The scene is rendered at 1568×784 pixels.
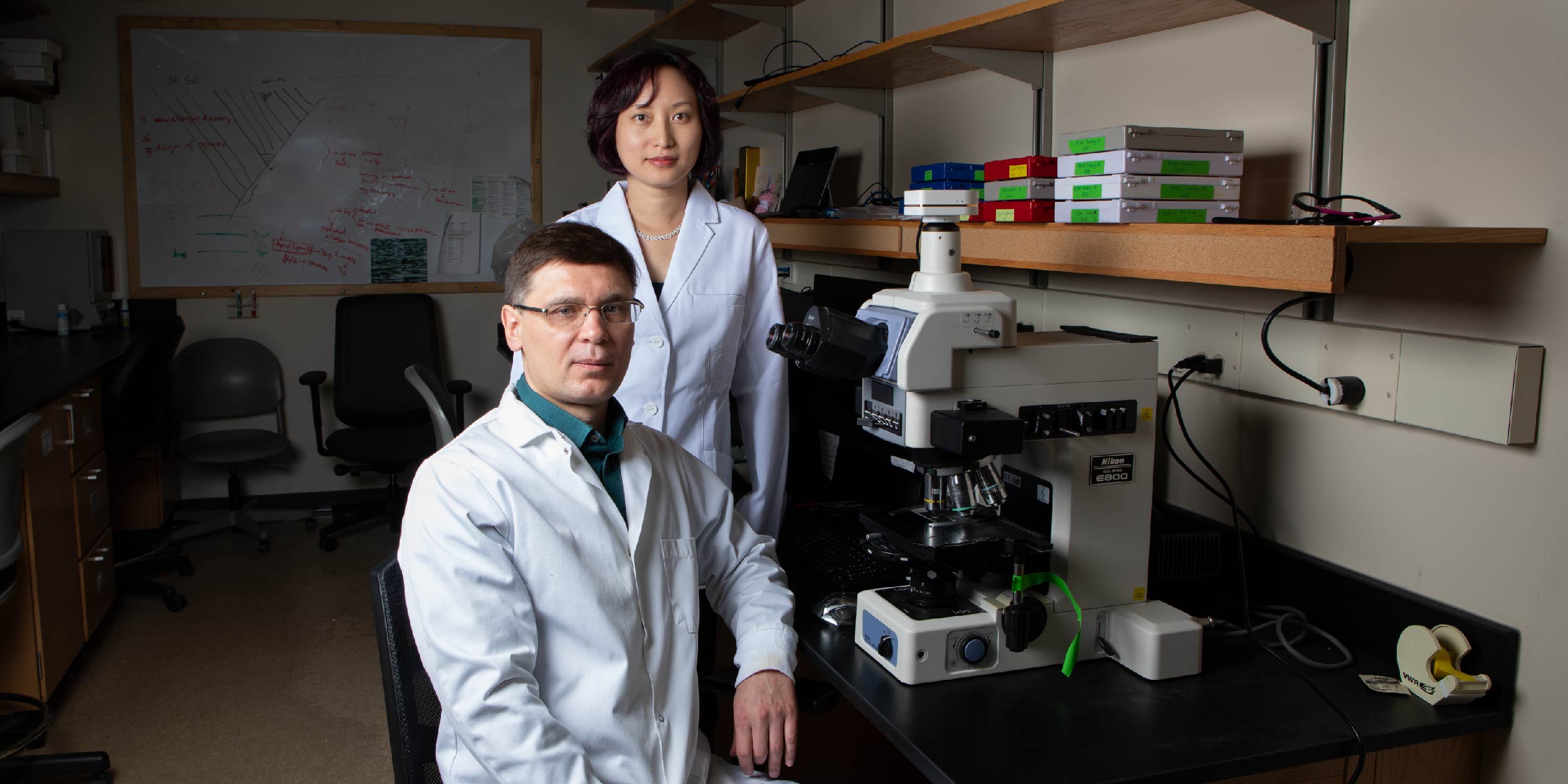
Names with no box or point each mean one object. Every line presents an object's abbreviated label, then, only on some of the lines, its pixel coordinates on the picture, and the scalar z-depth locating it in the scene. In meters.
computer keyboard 1.77
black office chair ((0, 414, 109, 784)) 2.43
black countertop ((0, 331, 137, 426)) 2.80
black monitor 3.04
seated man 1.20
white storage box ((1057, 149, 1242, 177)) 1.55
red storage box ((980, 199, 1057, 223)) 1.80
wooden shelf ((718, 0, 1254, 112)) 1.73
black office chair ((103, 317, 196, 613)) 3.73
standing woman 1.88
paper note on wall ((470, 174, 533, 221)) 4.96
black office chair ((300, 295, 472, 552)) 4.51
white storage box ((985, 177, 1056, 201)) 1.80
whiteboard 4.62
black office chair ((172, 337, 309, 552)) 4.54
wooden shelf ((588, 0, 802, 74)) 3.64
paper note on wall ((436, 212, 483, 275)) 4.95
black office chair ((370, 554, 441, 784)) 1.29
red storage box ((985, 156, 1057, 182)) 1.79
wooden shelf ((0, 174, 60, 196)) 3.91
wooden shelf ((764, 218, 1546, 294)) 1.24
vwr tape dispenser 1.36
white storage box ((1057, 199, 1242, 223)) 1.57
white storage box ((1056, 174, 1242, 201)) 1.56
